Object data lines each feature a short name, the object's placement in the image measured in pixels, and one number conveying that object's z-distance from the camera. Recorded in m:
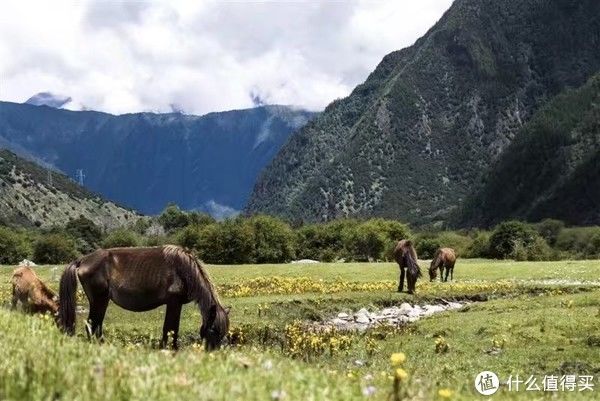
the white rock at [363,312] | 31.94
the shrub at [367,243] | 113.62
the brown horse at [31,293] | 20.89
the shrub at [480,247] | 112.66
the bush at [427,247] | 119.75
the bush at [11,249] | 117.44
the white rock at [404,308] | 32.76
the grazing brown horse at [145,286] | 14.63
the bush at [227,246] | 104.75
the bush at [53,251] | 106.69
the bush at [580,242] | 118.75
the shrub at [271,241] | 106.56
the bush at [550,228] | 158.29
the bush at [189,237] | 114.12
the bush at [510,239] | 103.61
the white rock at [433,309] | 33.86
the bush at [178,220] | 194.61
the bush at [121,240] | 138.54
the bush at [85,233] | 168.25
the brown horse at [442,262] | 48.12
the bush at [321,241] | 123.72
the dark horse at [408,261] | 36.34
